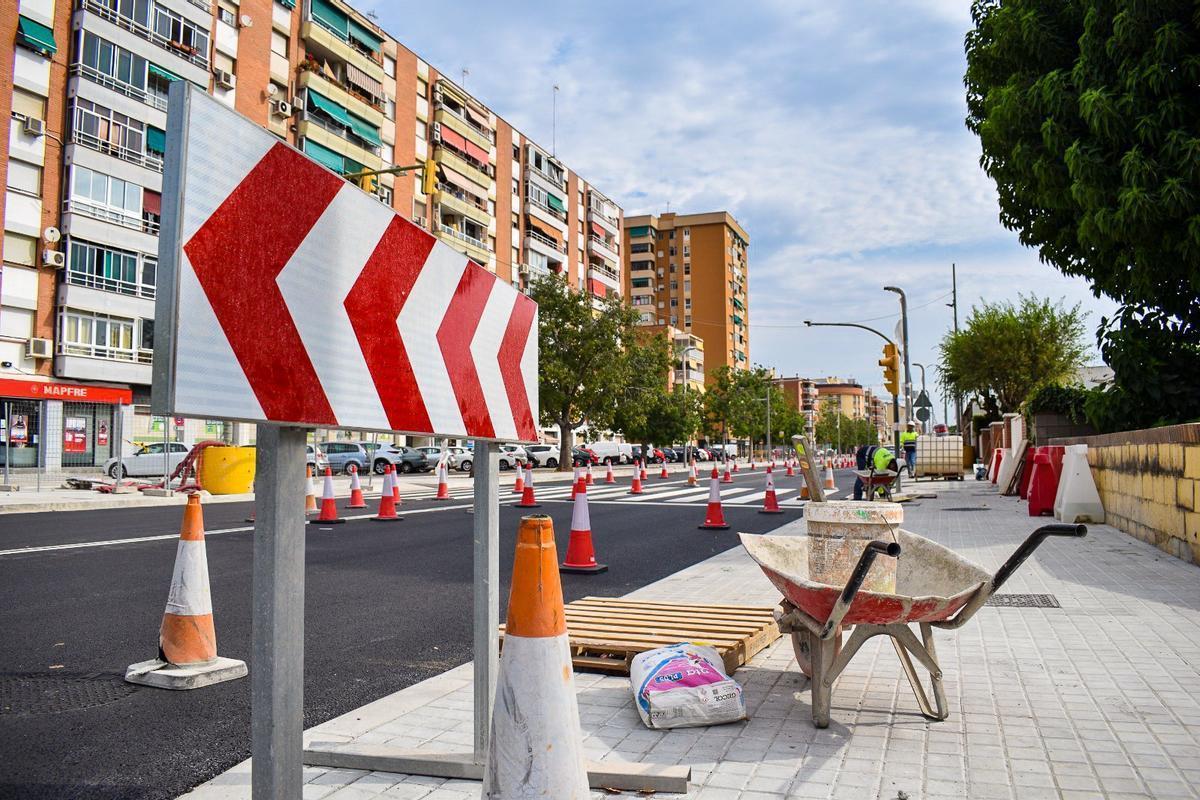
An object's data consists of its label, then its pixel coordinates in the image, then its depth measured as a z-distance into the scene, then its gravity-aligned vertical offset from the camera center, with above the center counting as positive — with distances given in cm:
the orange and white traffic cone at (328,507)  1423 -111
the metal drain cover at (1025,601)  668 -127
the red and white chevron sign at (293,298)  175 +36
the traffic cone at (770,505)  1658 -123
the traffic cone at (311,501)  1689 -133
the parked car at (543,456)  5194 -90
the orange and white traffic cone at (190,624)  465 -101
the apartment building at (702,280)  11925 +2280
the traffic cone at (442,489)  2084 -117
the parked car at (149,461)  2944 -73
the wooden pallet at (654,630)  469 -112
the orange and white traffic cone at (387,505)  1478 -114
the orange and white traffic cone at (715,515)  1345 -116
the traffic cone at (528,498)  1771 -119
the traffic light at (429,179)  1869 +599
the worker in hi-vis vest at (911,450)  2695 -27
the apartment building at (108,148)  3178 +1201
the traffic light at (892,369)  2473 +212
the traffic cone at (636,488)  2269 -123
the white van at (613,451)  6253 -70
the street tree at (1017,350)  3584 +389
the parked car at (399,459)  3950 -87
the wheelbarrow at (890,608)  346 -71
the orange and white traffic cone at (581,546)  891 -111
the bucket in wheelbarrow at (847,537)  400 -44
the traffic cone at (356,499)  1783 -123
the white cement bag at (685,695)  372 -111
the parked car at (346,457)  3734 -71
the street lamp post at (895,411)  2613 +97
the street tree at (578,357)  4219 +421
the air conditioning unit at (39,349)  3222 +343
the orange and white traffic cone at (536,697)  217 -66
